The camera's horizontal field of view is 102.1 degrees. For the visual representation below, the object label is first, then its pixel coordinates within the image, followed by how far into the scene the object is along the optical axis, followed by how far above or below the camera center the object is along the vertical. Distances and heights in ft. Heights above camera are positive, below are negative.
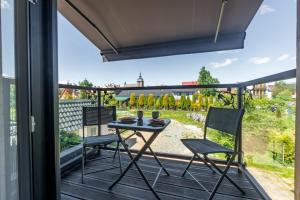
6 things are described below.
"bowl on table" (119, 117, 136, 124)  4.75 -0.90
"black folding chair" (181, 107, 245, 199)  4.09 -1.23
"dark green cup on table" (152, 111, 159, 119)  5.22 -0.74
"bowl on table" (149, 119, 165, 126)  4.35 -0.91
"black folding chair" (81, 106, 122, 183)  5.01 -1.12
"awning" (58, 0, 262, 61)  6.83 +4.98
